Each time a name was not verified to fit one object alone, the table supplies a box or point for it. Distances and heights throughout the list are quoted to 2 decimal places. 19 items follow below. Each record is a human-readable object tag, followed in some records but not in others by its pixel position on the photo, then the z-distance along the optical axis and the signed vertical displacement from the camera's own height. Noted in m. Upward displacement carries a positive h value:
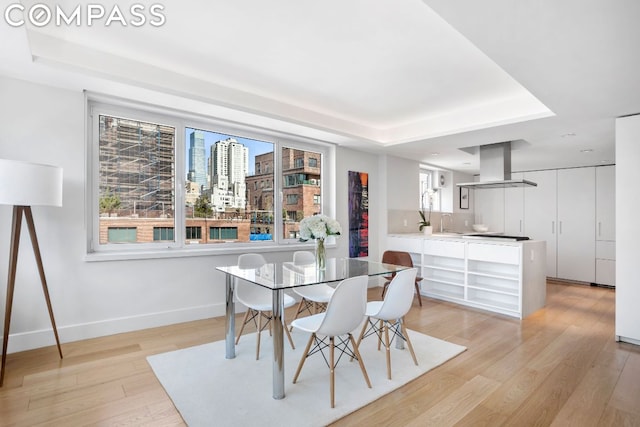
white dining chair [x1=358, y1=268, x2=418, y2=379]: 2.47 -0.69
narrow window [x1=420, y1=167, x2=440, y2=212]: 6.87 +0.42
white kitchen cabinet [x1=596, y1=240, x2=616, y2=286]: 6.05 -0.93
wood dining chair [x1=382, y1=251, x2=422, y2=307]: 4.70 -0.68
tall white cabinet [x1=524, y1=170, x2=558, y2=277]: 6.75 +0.02
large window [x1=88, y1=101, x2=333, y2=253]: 3.39 +0.37
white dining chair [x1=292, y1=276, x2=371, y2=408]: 2.11 -0.68
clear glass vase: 3.01 -0.37
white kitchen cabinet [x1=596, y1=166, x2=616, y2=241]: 6.09 +0.17
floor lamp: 2.35 +0.13
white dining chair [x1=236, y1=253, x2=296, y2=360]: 2.81 -0.77
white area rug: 2.02 -1.22
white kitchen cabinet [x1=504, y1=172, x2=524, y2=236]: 7.20 +0.05
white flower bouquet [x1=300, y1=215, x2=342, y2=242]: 2.92 -0.14
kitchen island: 4.14 -0.81
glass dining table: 2.19 -0.51
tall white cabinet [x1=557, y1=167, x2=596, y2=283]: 6.32 -0.24
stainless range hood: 4.85 +0.68
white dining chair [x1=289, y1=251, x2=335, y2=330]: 3.21 -0.79
